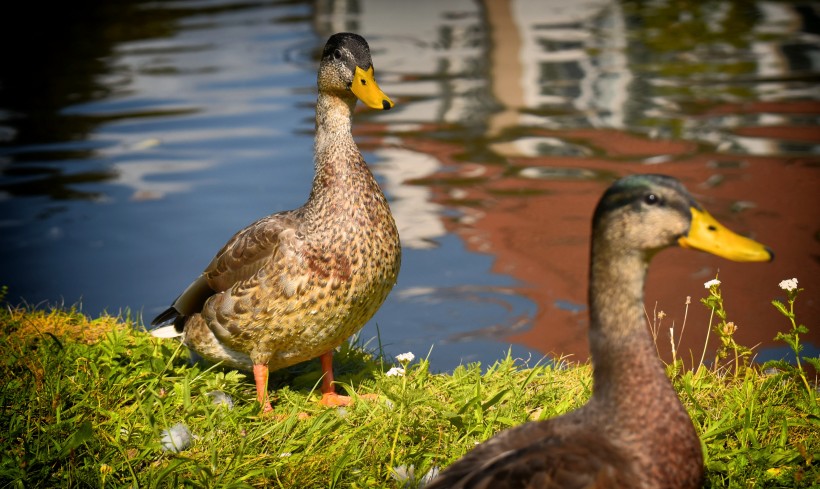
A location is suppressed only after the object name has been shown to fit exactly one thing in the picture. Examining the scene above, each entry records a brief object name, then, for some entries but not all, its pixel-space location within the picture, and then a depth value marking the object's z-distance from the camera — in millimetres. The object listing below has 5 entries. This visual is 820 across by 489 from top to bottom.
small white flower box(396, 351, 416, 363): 8295
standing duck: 7898
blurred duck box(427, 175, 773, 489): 5238
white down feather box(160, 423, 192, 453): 7312
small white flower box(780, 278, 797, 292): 7637
